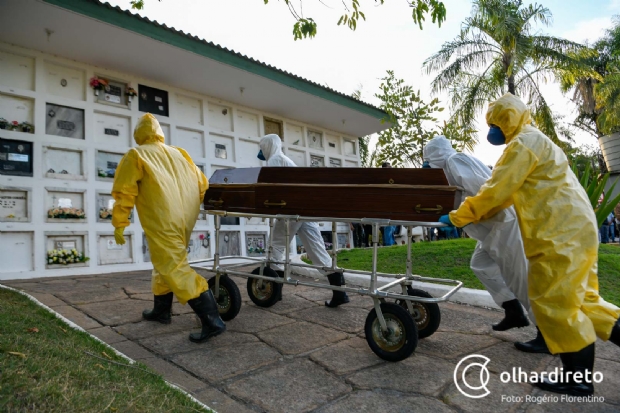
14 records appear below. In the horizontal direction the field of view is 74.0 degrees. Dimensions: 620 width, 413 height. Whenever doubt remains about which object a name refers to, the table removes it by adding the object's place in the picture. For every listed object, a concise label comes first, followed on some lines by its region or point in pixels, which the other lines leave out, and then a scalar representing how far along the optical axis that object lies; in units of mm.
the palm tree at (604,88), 18891
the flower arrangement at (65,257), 5727
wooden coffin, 2646
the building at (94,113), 5539
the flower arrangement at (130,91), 6855
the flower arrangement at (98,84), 6469
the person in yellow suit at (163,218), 2957
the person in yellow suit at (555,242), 2100
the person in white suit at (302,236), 4062
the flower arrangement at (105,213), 6363
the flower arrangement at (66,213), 5844
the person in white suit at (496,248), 2783
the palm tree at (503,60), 13500
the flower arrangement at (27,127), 5738
